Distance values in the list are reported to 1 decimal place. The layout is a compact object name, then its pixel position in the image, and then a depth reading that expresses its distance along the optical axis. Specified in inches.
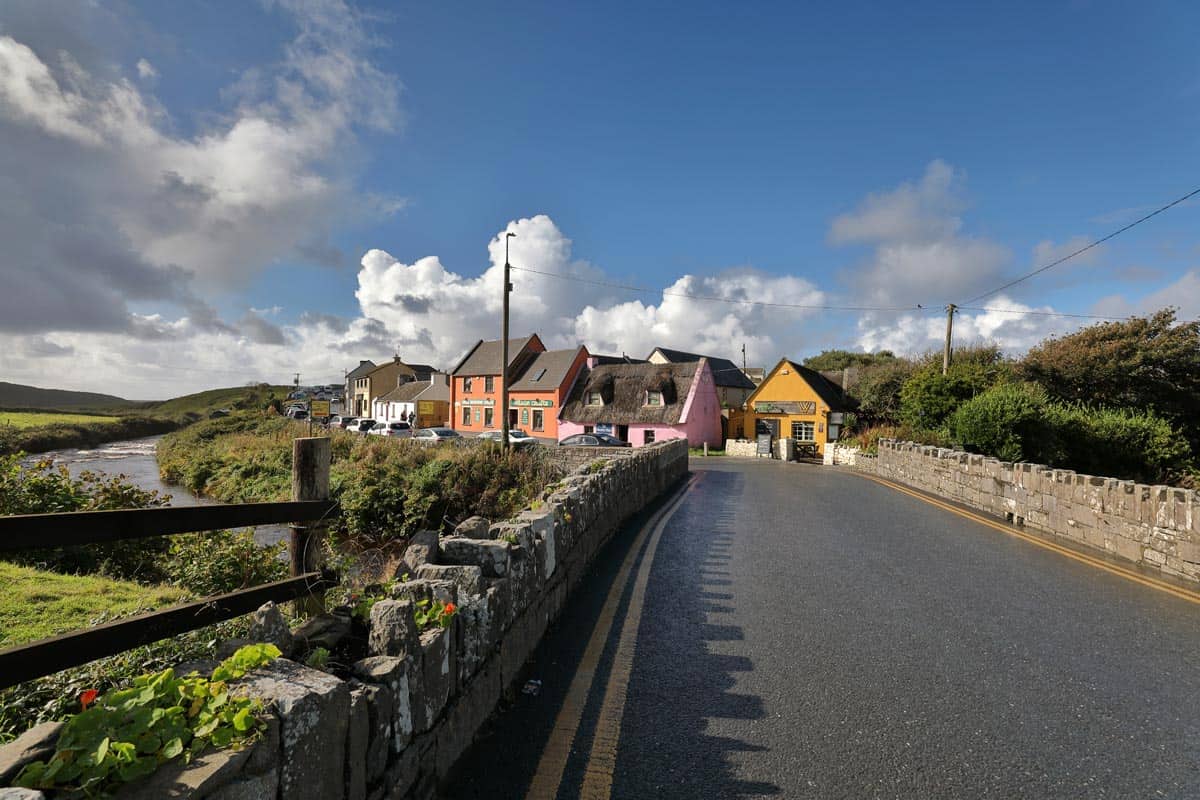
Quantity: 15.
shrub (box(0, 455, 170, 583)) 327.0
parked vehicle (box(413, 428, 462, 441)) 1460.9
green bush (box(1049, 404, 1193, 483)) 742.5
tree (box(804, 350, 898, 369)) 2679.6
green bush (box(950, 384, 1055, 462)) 699.4
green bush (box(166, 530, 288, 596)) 291.1
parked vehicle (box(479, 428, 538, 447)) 1081.4
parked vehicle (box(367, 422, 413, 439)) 1570.4
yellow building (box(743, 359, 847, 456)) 1533.0
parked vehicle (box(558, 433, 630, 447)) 1465.3
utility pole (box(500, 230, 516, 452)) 995.9
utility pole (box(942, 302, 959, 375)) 1141.7
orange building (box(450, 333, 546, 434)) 1972.2
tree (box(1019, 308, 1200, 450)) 1139.3
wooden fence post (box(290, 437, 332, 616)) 184.1
